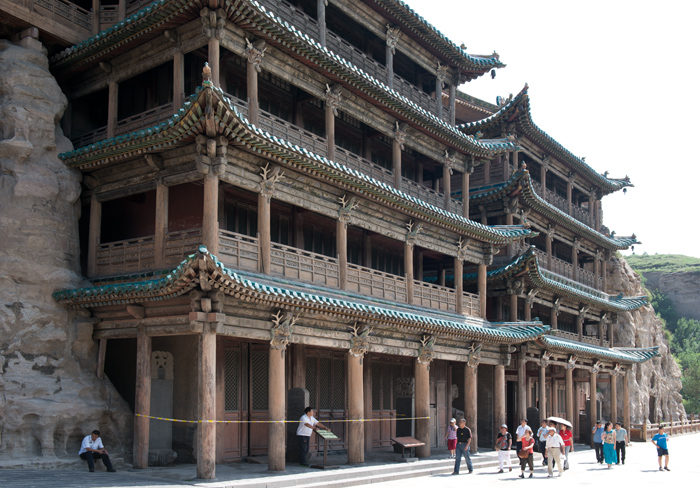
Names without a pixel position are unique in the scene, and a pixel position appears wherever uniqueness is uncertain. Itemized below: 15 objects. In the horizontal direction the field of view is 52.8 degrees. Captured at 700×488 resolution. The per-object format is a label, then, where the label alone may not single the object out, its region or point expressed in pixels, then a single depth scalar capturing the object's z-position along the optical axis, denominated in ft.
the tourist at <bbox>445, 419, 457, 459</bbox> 69.10
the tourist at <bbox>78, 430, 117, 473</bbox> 51.75
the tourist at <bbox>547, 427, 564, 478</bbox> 66.95
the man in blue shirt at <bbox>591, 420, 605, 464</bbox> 80.43
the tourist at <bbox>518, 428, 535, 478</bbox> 64.80
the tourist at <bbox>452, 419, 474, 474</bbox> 64.47
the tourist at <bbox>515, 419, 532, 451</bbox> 65.21
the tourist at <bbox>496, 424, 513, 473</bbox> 66.59
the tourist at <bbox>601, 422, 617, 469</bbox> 76.18
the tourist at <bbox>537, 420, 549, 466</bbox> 70.02
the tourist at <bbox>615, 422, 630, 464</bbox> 79.36
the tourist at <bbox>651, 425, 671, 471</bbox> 75.05
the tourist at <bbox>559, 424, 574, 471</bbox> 73.00
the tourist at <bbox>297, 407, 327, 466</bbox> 57.52
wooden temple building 54.39
